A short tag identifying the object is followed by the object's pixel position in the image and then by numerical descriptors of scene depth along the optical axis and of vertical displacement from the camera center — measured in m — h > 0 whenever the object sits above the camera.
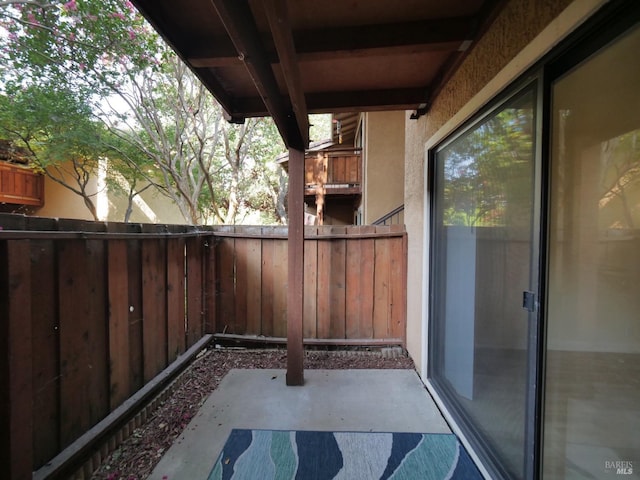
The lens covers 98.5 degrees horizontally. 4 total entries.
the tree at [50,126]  5.78 +2.40
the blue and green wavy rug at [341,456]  1.58 -1.38
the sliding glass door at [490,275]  1.34 -0.25
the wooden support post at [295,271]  2.54 -0.36
